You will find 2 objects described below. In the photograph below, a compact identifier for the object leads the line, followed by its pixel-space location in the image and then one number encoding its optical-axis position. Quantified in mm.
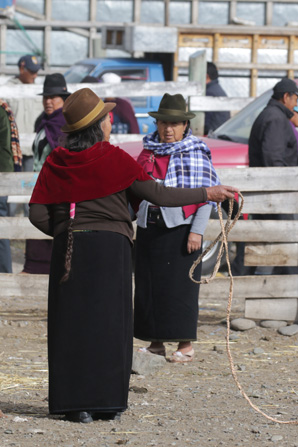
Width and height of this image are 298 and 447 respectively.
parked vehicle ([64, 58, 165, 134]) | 27146
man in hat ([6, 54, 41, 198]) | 24000
